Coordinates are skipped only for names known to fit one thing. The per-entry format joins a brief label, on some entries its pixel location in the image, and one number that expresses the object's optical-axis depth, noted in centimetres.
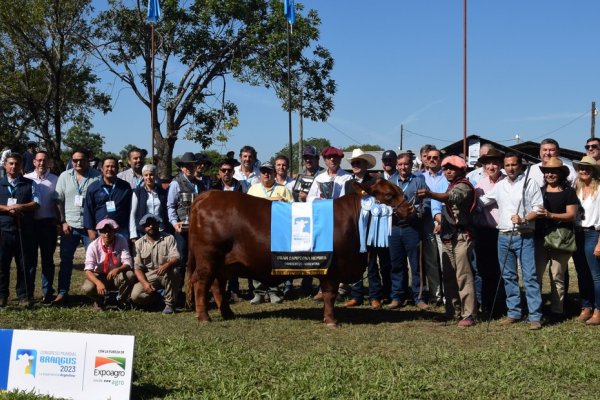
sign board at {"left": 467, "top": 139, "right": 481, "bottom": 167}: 2362
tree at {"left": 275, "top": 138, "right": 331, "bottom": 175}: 10538
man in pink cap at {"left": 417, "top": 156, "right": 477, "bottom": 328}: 793
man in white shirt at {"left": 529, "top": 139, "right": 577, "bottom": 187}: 859
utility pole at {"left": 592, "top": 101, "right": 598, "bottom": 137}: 4347
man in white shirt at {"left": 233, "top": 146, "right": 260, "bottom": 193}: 1074
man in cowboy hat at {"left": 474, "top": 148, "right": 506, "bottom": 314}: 855
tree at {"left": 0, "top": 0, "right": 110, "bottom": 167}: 2492
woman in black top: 803
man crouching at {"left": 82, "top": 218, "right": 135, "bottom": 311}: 915
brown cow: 816
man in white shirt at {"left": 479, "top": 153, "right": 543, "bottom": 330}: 791
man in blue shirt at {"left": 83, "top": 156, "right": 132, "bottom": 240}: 950
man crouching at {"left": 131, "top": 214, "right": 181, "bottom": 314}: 919
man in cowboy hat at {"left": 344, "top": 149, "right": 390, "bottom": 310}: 945
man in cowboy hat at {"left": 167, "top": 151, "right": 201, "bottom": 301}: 954
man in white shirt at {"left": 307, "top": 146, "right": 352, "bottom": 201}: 937
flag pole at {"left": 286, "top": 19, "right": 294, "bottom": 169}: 2316
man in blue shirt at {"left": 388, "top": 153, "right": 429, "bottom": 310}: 929
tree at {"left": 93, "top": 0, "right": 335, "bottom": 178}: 2603
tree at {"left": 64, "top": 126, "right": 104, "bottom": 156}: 7350
